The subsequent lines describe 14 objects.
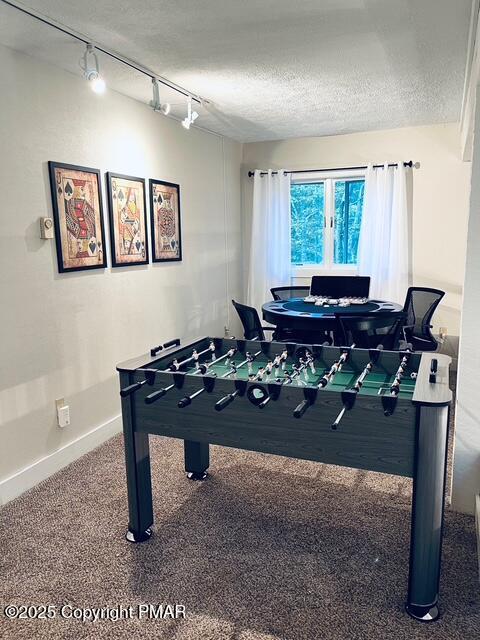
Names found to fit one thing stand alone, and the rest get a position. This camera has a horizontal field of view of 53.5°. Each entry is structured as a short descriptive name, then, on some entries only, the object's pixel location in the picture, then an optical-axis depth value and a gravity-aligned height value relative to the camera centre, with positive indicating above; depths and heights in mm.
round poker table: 3586 -552
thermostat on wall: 2756 +100
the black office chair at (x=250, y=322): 3949 -658
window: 5242 +226
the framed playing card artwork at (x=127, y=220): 3349 +179
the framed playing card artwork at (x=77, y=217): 2875 +176
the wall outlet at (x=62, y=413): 2973 -1046
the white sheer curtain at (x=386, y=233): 4816 +80
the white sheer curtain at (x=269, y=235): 5316 +85
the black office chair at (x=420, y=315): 4047 -665
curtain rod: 4773 +769
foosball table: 1734 -665
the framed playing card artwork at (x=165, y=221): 3854 +190
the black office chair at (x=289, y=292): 4902 -506
